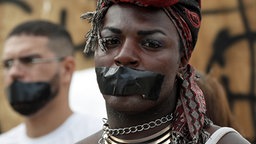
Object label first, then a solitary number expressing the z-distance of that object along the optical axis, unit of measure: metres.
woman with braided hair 4.08
